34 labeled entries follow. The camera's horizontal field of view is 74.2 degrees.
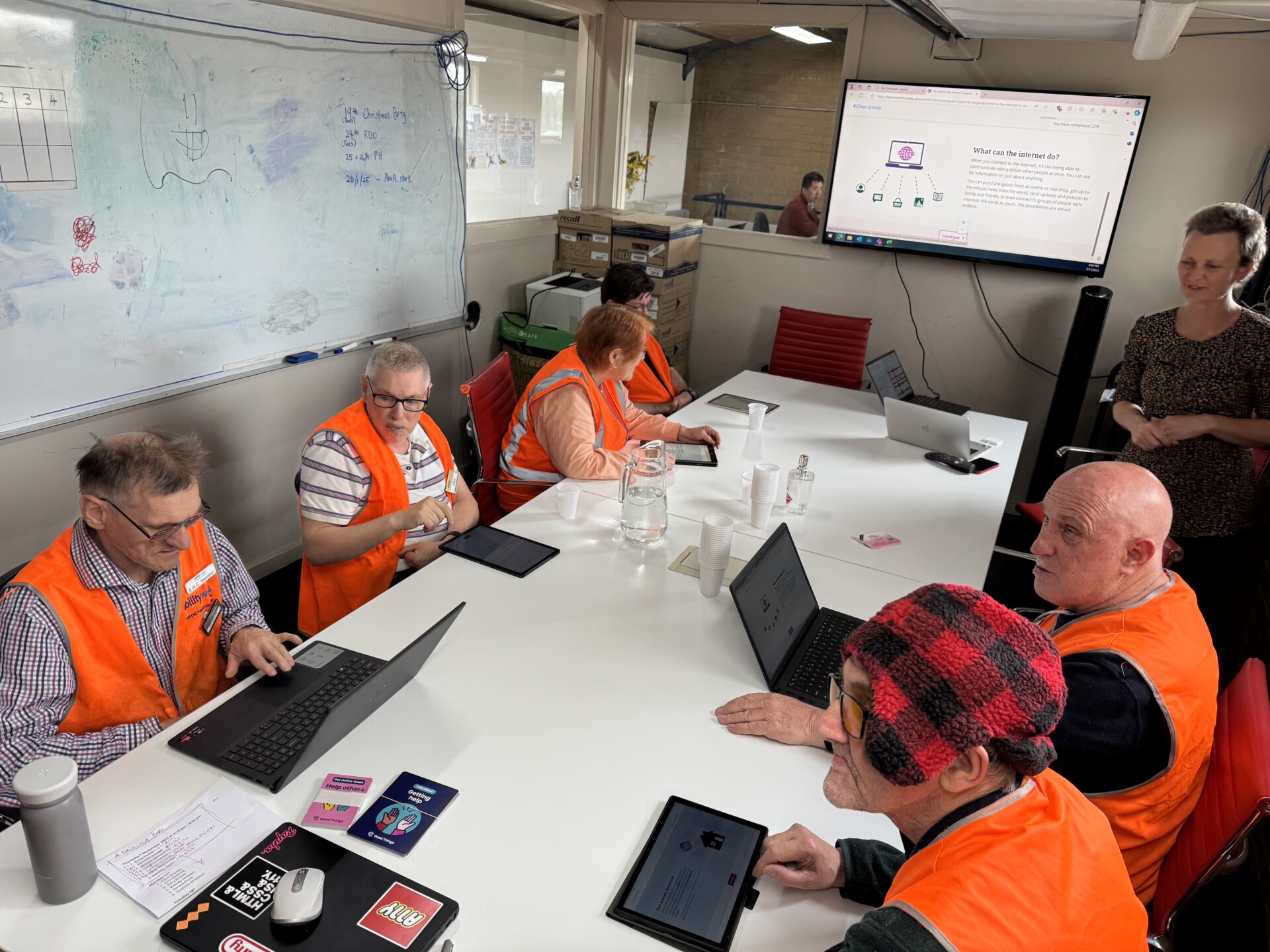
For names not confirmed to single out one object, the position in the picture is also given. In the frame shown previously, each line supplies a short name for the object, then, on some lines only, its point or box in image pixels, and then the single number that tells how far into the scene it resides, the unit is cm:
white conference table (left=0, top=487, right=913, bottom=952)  123
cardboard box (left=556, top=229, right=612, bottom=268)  503
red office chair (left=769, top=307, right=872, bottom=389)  467
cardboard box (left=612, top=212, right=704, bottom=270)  491
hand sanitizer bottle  271
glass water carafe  242
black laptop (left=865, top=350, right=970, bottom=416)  384
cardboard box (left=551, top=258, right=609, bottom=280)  508
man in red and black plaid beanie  94
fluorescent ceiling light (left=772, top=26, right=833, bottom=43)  595
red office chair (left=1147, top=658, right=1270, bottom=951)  140
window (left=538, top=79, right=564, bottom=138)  523
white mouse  114
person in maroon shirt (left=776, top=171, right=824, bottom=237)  552
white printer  461
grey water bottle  111
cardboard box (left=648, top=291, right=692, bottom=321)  499
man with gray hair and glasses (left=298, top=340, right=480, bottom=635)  229
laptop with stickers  116
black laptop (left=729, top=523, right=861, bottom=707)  181
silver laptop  329
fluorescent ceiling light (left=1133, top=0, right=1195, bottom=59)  250
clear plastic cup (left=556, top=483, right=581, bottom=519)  254
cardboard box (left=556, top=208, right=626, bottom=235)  498
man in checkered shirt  150
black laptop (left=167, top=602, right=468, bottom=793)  146
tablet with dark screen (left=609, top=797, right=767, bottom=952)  123
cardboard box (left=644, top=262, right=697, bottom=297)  498
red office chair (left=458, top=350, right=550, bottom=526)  316
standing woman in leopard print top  262
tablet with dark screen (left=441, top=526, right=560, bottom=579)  222
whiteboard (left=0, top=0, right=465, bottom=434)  245
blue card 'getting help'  134
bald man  147
